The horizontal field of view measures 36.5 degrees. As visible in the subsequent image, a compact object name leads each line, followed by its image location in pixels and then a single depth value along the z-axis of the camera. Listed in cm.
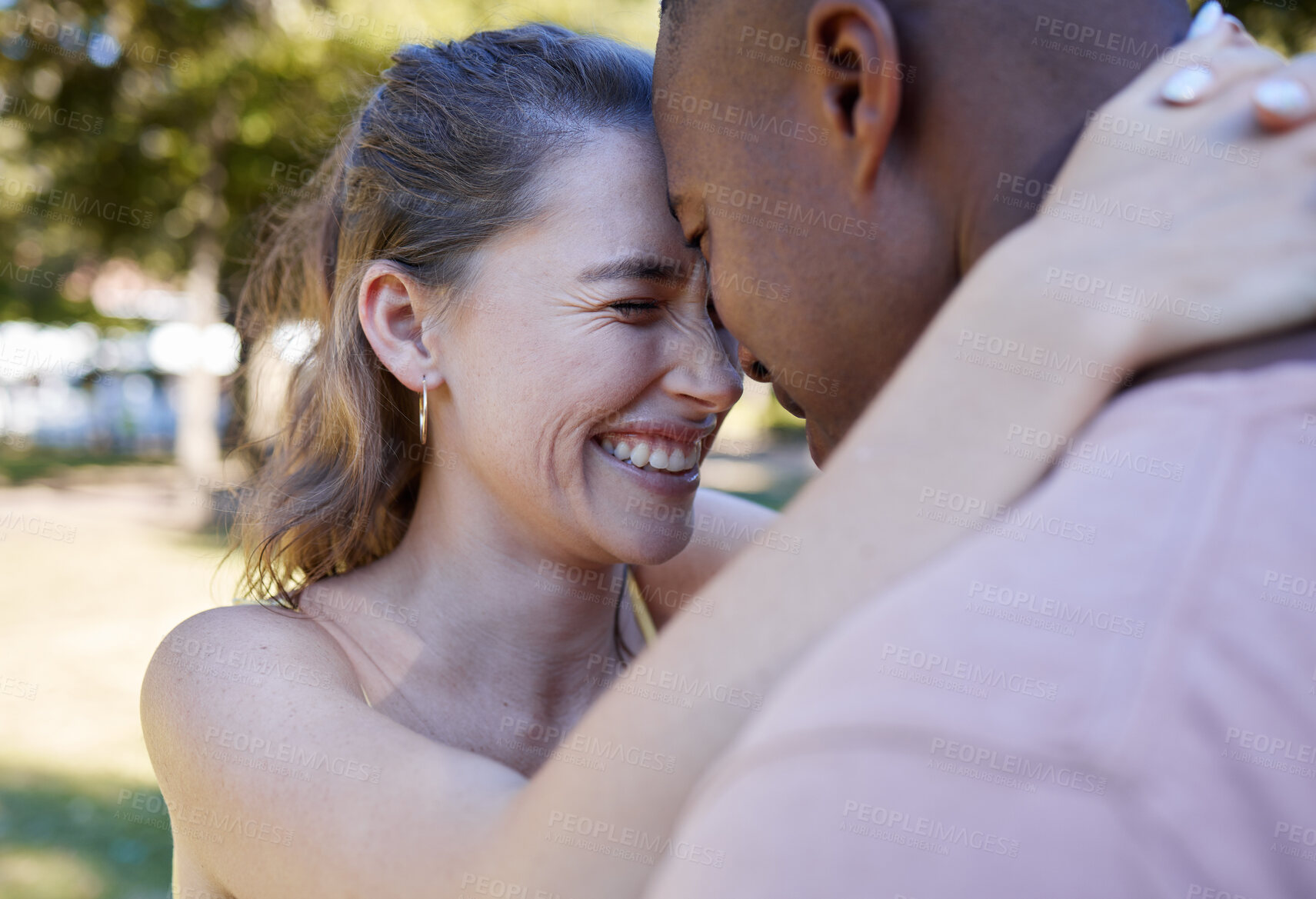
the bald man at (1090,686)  48
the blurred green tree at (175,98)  707
